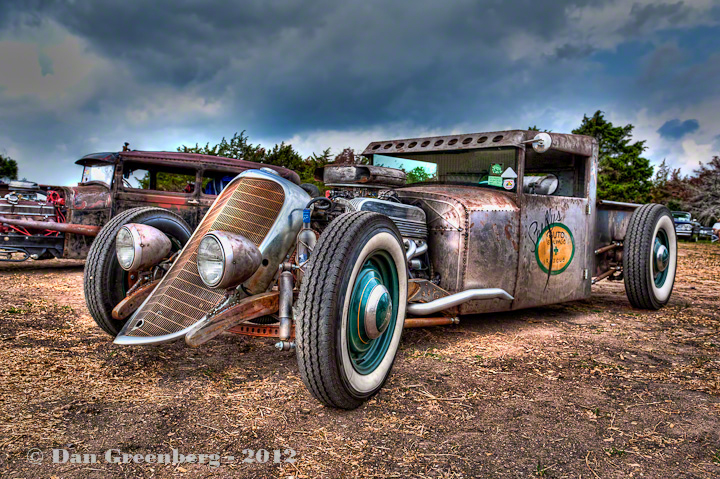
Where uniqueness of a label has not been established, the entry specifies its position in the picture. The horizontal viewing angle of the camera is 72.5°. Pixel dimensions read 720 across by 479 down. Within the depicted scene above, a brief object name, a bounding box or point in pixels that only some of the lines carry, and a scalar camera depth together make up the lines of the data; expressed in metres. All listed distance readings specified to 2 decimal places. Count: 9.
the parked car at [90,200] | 7.64
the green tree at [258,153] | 16.02
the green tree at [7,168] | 21.59
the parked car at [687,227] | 22.00
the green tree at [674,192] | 27.52
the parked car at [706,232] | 22.59
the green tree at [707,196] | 24.69
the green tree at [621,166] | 21.30
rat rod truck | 2.42
